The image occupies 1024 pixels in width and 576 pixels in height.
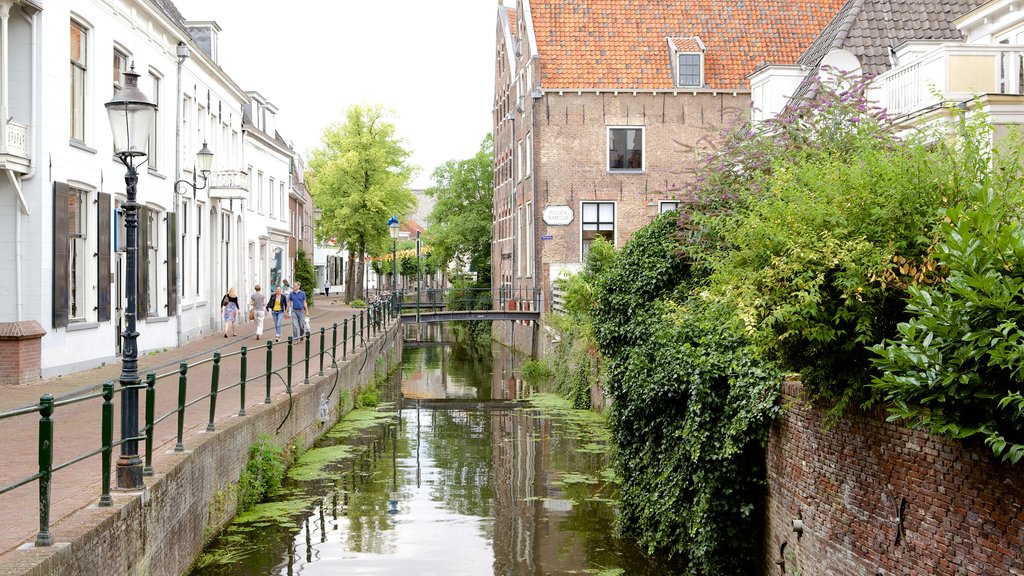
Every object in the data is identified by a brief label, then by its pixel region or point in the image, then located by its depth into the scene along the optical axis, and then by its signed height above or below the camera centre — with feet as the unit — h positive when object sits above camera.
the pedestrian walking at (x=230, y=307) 84.79 -1.02
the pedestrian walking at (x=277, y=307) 81.87 -0.97
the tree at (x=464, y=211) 195.52 +16.39
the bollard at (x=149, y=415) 24.08 -2.84
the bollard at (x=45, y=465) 17.74 -2.96
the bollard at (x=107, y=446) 21.44 -3.12
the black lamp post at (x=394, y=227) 112.78 +7.39
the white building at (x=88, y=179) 47.11 +6.16
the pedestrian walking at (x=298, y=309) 81.30 -1.13
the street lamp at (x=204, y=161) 73.82 +9.52
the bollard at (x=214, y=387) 31.58 -2.85
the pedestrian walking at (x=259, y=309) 85.30 -1.18
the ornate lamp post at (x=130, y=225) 23.50 +1.74
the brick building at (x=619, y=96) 103.60 +19.91
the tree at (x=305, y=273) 150.16 +3.16
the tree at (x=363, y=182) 158.30 +17.38
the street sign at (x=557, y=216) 102.89 +7.84
